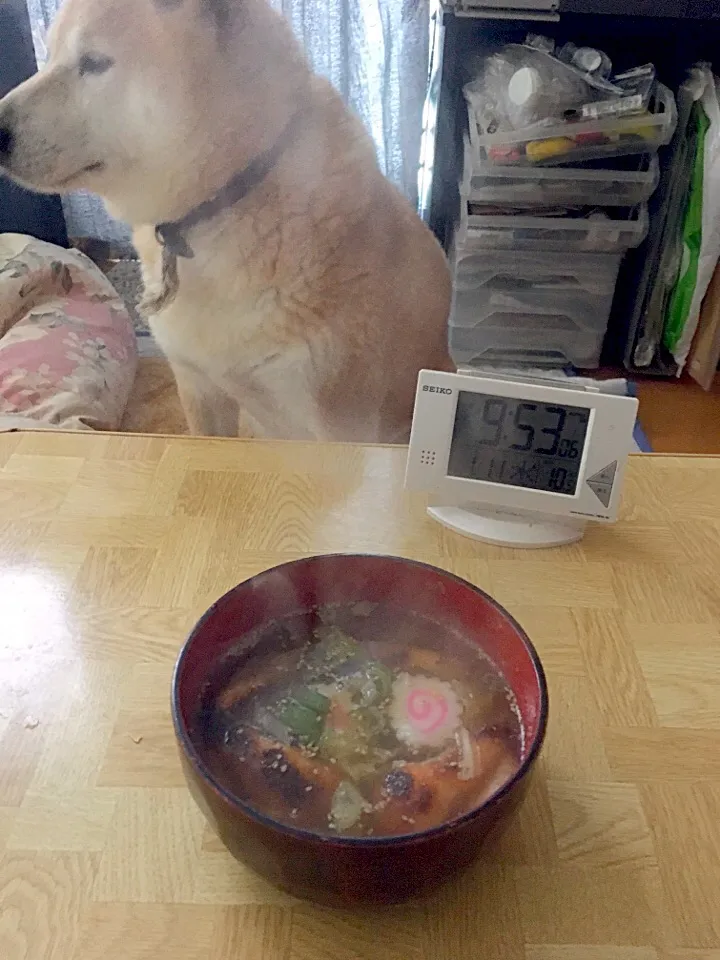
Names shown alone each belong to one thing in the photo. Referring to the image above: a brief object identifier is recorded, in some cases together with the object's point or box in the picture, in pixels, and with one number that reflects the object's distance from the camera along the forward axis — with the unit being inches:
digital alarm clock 25.2
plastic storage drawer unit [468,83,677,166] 43.6
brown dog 27.4
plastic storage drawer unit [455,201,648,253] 47.7
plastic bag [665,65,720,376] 54.6
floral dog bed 38.1
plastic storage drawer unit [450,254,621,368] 45.5
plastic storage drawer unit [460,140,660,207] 45.0
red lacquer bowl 13.4
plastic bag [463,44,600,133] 39.5
